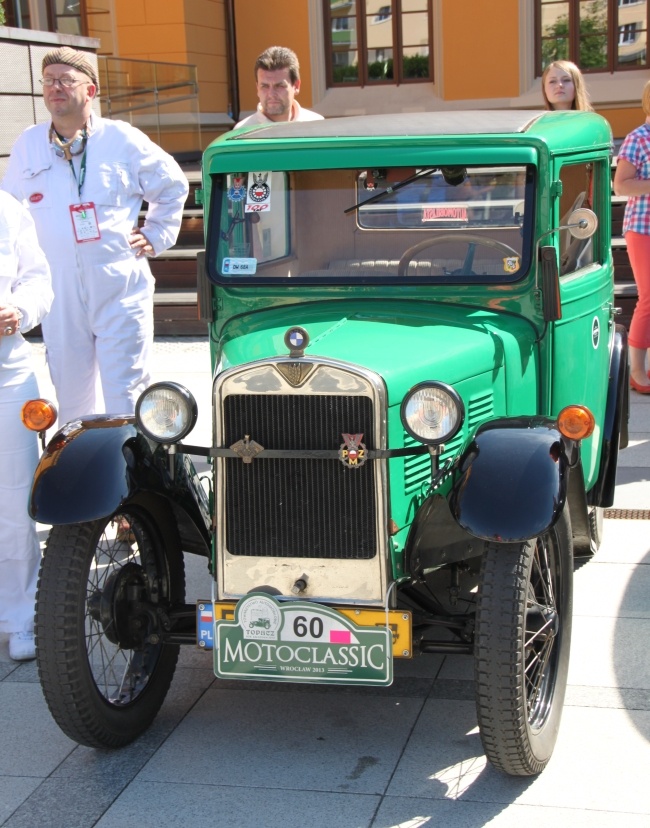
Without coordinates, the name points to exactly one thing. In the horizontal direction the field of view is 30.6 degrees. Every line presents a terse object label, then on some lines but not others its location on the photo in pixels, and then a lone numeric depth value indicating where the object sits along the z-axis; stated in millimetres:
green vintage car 3371
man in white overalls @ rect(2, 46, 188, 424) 5238
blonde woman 6879
